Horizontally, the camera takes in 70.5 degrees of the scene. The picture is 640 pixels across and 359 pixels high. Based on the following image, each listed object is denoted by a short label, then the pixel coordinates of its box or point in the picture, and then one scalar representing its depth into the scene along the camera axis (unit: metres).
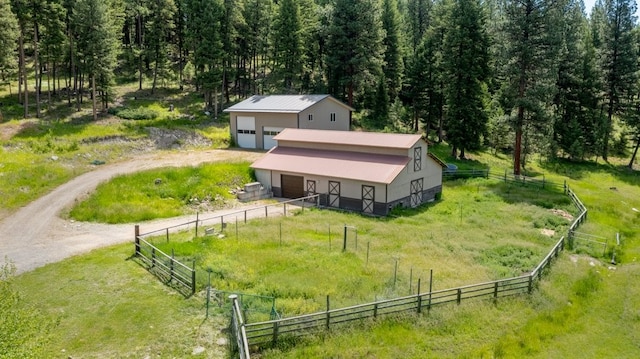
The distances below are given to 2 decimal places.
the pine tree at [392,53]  65.38
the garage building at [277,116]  44.09
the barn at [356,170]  31.03
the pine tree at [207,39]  53.56
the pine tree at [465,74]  46.28
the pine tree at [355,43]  53.84
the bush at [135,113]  50.12
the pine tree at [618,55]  52.81
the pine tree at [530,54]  38.34
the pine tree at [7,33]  40.75
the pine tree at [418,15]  91.94
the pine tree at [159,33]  60.38
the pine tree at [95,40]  46.97
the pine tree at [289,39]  57.56
